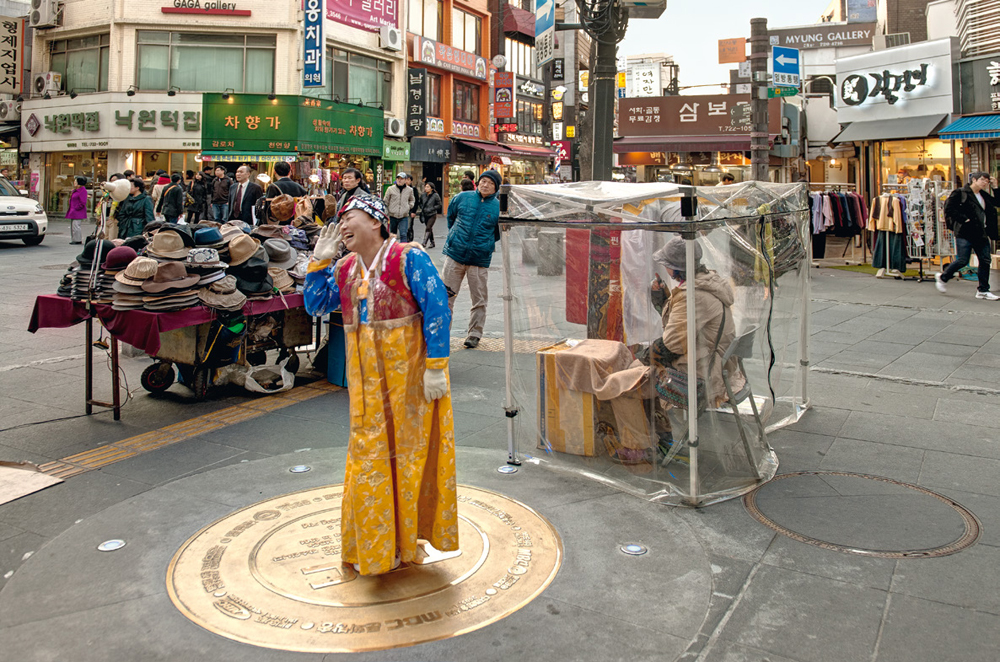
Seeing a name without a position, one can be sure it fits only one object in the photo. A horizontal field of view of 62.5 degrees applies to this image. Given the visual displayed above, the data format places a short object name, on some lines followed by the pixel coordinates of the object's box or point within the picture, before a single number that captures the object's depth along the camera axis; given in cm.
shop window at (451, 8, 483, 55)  3922
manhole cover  402
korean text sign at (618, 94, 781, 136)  2778
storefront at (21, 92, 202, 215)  2880
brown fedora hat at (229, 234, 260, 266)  666
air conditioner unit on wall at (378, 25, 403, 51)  3322
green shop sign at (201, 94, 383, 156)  2911
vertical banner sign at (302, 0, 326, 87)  2870
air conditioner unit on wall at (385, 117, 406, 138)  3422
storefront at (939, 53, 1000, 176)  1670
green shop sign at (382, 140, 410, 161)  3419
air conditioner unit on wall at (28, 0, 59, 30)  2969
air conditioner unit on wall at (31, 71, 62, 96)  3007
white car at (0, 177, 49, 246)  1856
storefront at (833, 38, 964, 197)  1780
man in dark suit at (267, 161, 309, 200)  1133
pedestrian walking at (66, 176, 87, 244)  2034
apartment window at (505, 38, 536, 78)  4653
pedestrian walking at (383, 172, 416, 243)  1755
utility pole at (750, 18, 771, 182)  1405
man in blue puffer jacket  863
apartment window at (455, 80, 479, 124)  4008
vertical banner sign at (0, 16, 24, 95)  3069
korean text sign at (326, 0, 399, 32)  3048
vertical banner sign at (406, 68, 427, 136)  3516
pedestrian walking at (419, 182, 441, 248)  2003
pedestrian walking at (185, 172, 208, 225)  2038
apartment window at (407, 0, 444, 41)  3598
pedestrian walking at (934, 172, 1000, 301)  1223
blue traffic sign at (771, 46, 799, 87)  1466
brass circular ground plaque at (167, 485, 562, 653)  326
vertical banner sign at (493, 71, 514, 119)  4019
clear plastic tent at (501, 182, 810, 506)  459
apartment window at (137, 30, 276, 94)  2911
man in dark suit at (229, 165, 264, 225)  1370
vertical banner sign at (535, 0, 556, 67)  1068
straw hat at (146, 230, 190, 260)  614
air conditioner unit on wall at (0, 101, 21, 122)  3108
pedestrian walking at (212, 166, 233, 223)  1886
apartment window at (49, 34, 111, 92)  2934
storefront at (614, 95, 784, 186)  2775
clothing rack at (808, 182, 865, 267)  1816
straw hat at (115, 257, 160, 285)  585
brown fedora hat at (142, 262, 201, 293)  591
